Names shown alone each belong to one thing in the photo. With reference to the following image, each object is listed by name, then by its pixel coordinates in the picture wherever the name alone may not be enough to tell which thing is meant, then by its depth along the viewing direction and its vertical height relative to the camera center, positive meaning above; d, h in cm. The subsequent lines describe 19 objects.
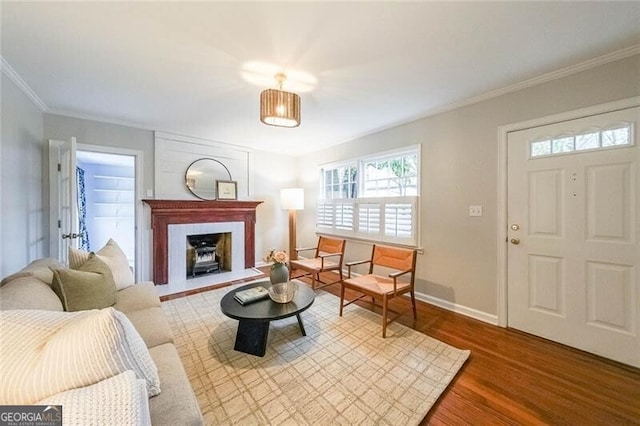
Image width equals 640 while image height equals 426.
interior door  263 +17
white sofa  93 -76
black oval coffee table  190 -81
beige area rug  146 -119
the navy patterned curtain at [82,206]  448 +12
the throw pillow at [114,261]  195 -42
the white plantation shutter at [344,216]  405 -6
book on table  214 -76
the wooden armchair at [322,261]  334 -74
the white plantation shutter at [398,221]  323 -13
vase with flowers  229 -54
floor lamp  432 +20
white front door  188 -18
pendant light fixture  205 +92
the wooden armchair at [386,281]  237 -76
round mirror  403 +63
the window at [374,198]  328 +23
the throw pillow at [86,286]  158 -51
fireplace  367 -24
